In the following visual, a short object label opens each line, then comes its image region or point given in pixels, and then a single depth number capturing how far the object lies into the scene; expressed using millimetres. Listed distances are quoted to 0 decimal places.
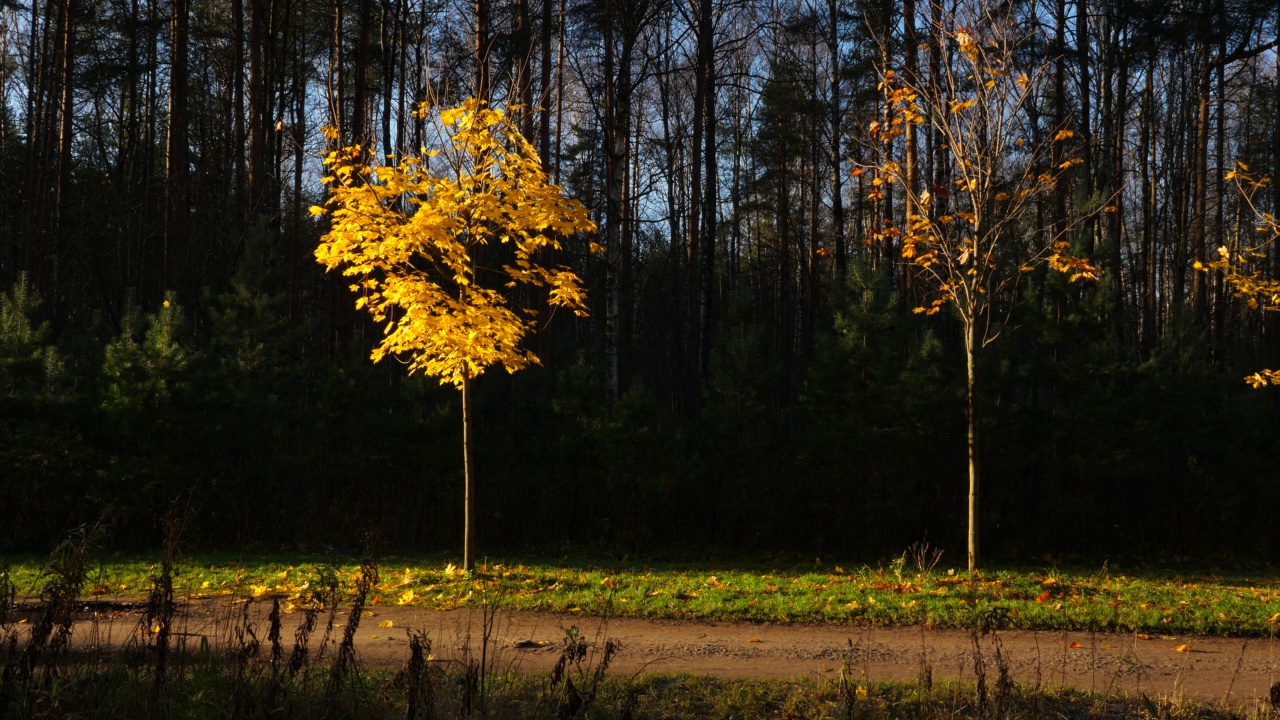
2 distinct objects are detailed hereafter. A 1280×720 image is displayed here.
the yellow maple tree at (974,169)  10523
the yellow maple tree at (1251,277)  9828
